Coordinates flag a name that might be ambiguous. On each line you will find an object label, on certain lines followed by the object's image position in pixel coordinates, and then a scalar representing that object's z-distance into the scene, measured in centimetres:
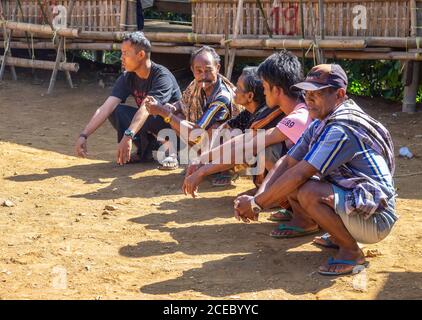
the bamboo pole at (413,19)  848
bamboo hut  870
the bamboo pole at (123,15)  1012
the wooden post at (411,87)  887
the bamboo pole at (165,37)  967
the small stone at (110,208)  565
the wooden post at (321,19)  888
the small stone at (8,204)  570
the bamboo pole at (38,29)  1039
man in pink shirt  495
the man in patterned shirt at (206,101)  615
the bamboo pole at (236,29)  928
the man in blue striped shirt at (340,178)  411
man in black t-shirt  688
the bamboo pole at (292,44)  874
